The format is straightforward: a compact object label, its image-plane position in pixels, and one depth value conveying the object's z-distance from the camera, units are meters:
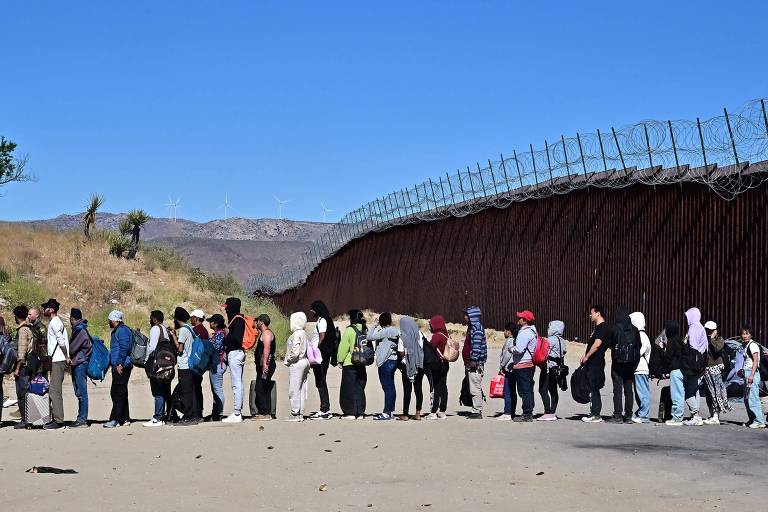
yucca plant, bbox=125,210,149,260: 41.19
